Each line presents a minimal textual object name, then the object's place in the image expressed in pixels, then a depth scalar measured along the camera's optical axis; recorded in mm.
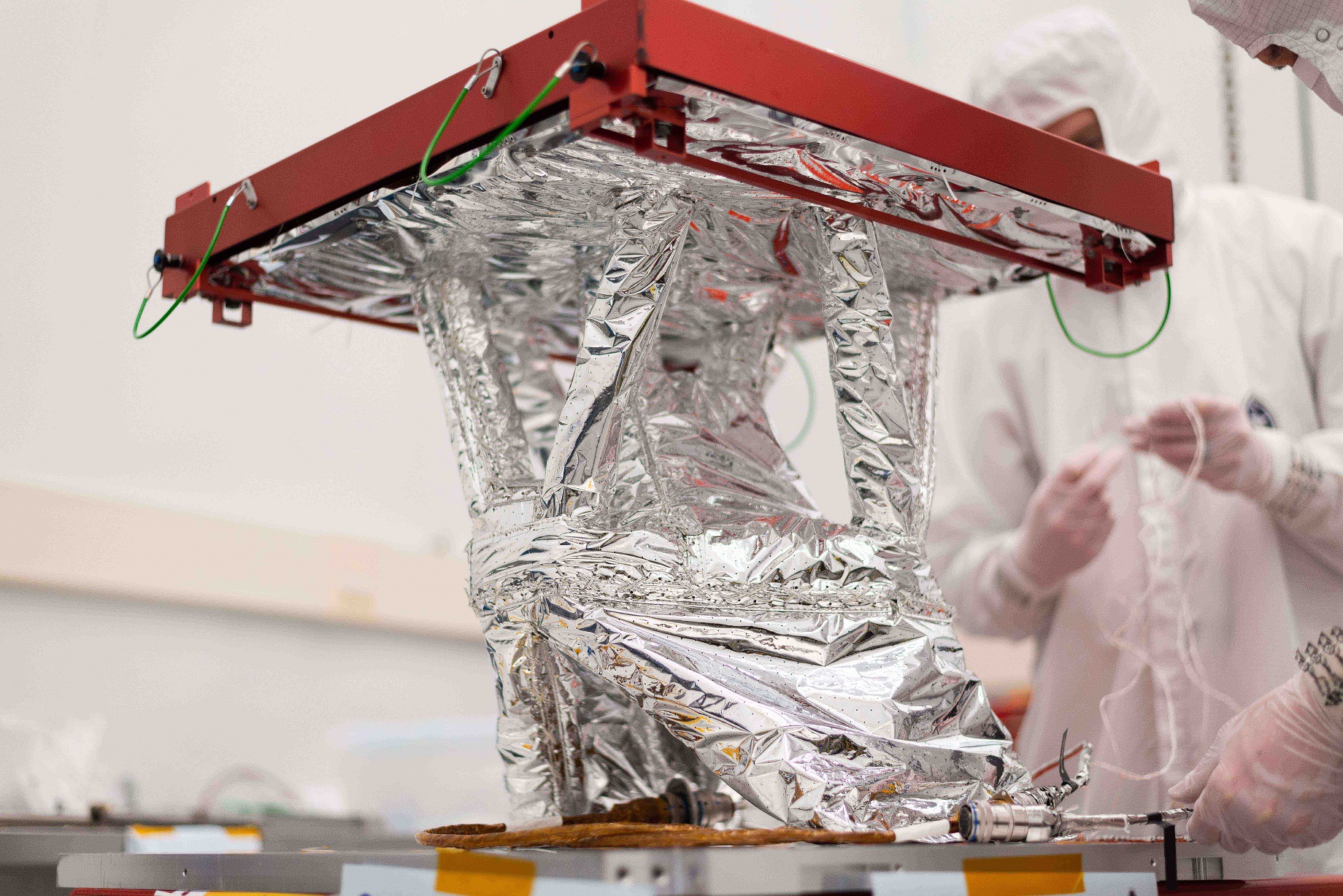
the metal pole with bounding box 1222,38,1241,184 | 5040
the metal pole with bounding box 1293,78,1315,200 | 5335
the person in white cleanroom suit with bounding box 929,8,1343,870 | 3368
